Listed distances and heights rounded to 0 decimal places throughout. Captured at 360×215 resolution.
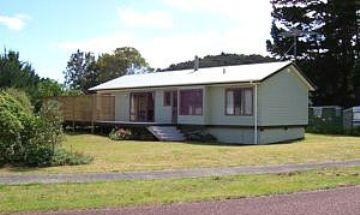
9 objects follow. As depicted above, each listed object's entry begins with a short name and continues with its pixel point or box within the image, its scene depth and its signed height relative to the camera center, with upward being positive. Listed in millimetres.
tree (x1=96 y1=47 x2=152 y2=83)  92750 +9227
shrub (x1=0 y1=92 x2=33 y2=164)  20375 -260
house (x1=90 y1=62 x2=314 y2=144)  33531 +1386
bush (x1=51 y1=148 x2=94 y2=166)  20266 -1039
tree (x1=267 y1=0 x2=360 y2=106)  57844 +7501
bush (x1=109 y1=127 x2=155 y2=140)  35250 -414
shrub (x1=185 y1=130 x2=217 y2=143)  34594 -489
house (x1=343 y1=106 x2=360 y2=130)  45206 +747
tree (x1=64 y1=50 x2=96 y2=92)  99812 +9492
